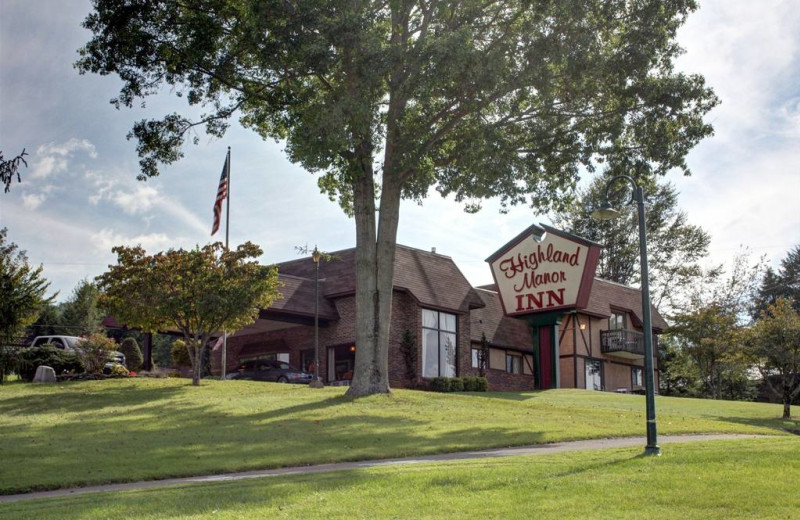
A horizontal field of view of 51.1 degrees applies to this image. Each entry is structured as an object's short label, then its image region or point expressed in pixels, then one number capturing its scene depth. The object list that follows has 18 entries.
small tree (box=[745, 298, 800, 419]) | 31.59
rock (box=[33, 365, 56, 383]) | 30.55
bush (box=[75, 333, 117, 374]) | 31.39
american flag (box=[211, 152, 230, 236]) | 38.00
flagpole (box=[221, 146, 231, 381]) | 40.06
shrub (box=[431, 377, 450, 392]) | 37.81
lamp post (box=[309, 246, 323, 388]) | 33.05
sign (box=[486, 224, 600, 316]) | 40.69
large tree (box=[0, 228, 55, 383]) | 30.02
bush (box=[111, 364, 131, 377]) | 32.88
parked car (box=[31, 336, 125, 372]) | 32.91
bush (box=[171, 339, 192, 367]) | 41.20
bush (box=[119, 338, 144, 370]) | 41.47
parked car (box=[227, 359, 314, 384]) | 39.31
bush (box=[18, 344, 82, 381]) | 31.33
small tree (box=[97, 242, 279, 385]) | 29.17
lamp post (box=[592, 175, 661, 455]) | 15.98
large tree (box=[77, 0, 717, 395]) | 24.55
